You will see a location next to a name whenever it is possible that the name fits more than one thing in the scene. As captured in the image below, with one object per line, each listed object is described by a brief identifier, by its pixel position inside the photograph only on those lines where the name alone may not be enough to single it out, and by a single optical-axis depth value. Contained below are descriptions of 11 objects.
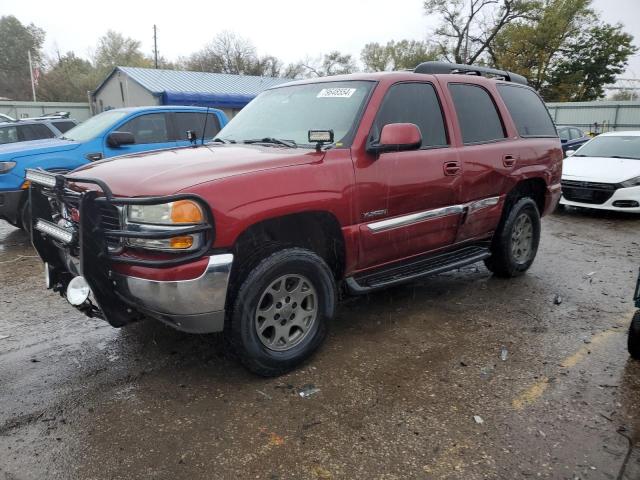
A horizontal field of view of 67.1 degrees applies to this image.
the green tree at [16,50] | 52.41
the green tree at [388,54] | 57.22
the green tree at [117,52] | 61.06
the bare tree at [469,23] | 34.41
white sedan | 8.19
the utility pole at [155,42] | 50.09
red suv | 2.65
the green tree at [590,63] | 38.62
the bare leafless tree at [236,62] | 49.41
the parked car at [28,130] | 9.12
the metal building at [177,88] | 22.55
